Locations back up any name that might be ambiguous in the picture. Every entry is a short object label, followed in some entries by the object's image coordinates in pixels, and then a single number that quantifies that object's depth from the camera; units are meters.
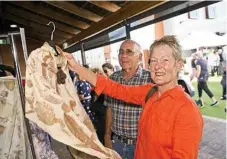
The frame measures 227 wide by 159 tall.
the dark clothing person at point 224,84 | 4.10
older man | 1.19
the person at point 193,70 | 4.78
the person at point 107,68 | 2.58
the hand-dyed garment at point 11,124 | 0.71
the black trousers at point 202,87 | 3.96
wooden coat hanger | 0.64
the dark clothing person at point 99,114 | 1.68
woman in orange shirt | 0.60
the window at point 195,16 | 9.71
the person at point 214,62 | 7.55
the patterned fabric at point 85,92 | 1.95
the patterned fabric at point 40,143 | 0.67
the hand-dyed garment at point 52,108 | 0.55
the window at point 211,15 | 9.41
